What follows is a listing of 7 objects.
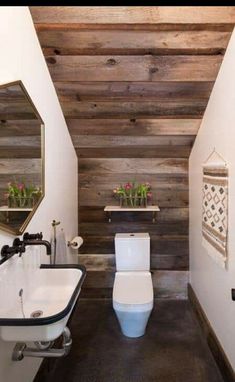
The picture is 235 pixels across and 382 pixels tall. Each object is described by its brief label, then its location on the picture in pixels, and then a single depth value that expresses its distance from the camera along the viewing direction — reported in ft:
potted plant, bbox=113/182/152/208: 10.11
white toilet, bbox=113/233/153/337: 7.39
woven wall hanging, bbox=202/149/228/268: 6.22
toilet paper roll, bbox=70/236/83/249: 9.02
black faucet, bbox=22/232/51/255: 5.19
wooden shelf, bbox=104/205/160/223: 9.80
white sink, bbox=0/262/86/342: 4.01
